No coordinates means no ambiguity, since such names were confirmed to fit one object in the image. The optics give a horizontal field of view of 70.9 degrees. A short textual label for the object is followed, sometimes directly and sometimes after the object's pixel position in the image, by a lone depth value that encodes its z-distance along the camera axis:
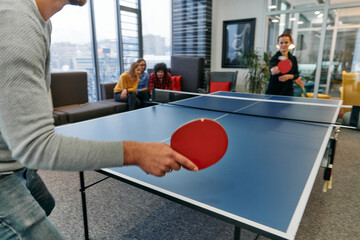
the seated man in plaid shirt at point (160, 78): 5.04
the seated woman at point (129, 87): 4.99
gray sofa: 4.16
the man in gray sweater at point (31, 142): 0.63
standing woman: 3.66
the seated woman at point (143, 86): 5.09
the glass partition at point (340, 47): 5.81
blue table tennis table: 0.94
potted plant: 6.30
